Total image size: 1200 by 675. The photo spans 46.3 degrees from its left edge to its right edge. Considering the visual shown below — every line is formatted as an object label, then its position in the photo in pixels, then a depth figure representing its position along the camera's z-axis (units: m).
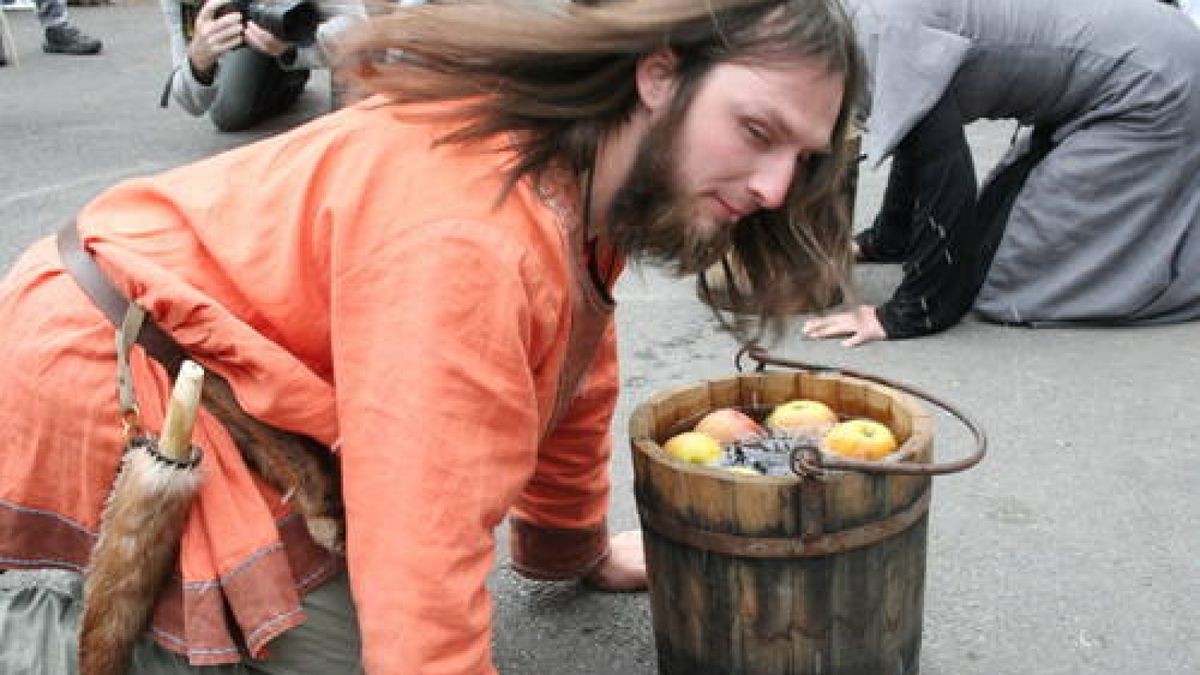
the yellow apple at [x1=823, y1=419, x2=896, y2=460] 1.97
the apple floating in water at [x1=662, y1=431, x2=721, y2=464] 2.02
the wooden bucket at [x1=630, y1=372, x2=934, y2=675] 1.88
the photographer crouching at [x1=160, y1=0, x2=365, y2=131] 3.85
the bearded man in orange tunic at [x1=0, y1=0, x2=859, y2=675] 1.57
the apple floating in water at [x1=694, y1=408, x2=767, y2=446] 2.09
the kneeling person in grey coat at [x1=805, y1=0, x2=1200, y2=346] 3.61
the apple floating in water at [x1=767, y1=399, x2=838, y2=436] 2.10
